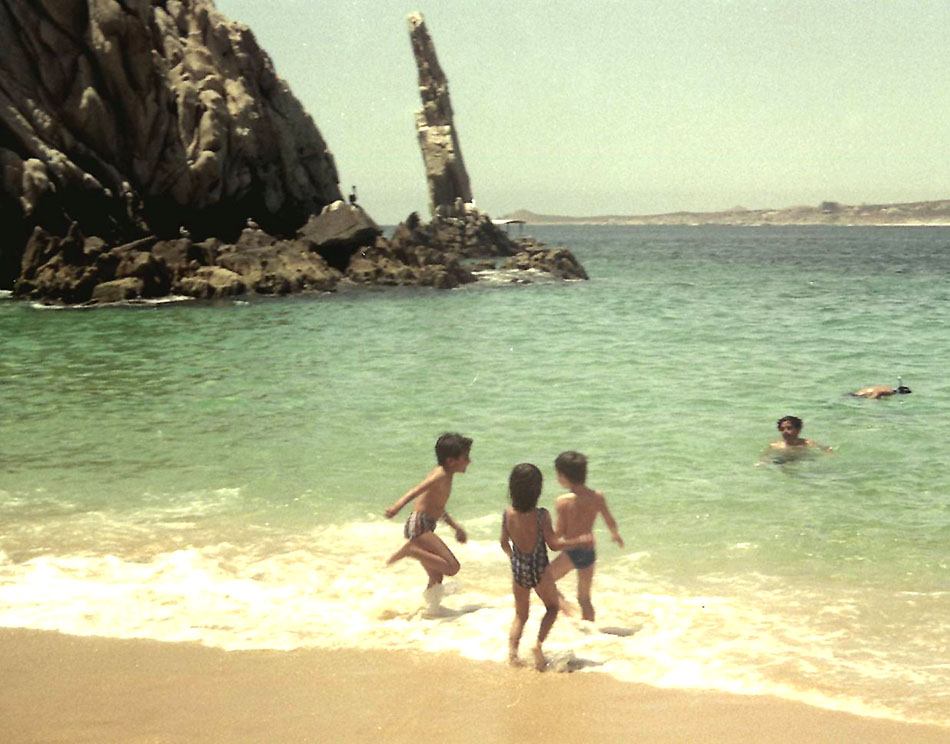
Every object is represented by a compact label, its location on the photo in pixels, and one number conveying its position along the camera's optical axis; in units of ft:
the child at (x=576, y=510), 20.92
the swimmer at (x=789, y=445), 38.81
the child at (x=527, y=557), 19.79
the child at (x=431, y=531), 22.70
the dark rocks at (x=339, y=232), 144.36
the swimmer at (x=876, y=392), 51.85
